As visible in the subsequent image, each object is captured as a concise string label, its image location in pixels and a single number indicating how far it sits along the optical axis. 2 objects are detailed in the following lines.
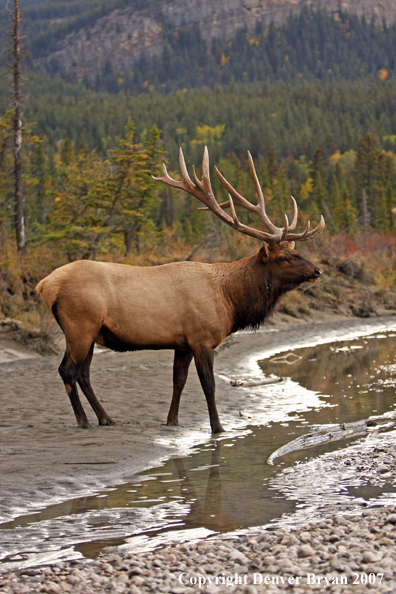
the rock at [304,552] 9.04
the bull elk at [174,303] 17.30
